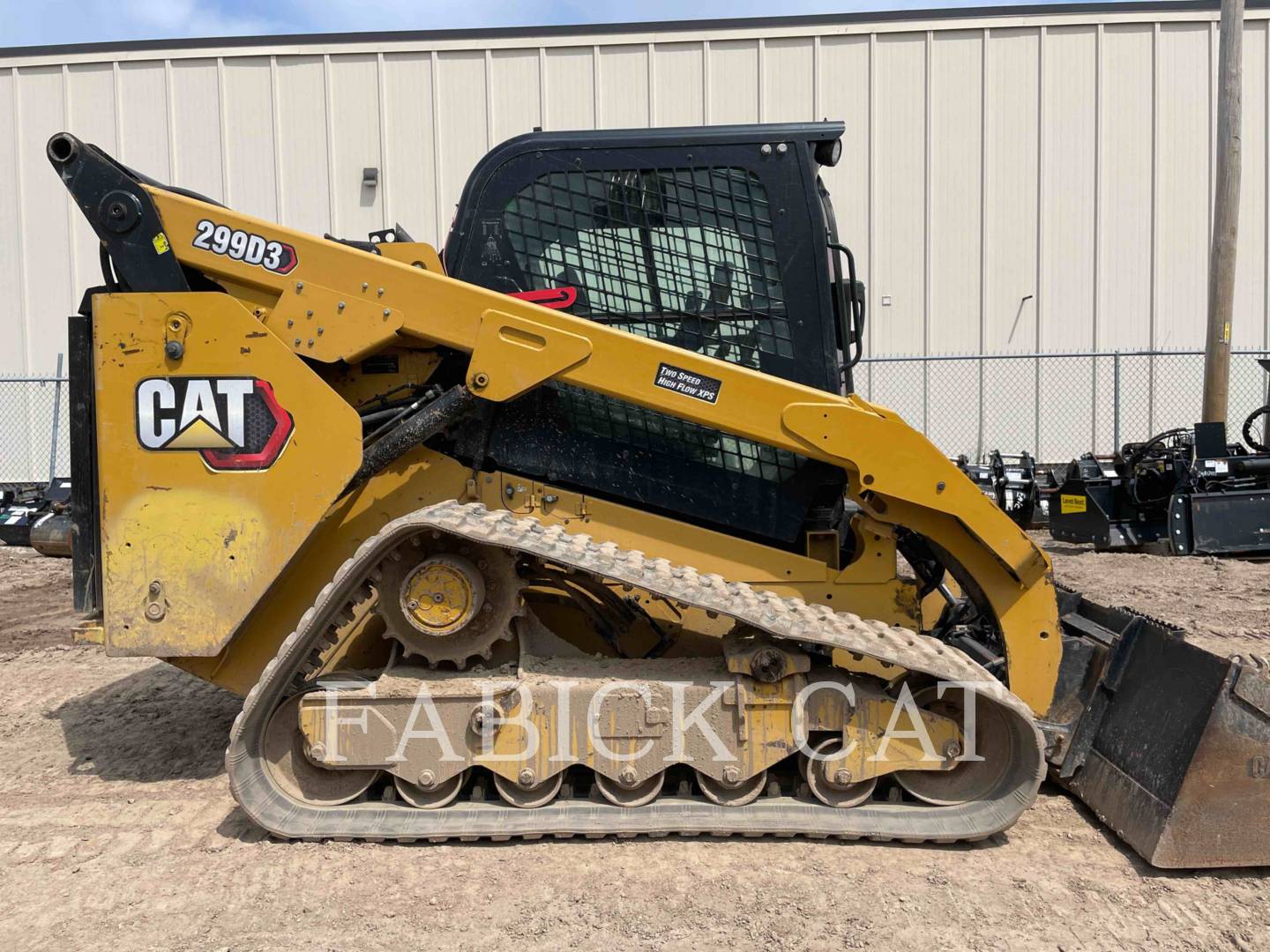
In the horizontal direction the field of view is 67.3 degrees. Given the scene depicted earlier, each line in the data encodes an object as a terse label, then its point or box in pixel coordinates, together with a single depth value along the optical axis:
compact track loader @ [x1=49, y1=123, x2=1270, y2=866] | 3.18
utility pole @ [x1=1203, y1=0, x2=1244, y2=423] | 10.12
